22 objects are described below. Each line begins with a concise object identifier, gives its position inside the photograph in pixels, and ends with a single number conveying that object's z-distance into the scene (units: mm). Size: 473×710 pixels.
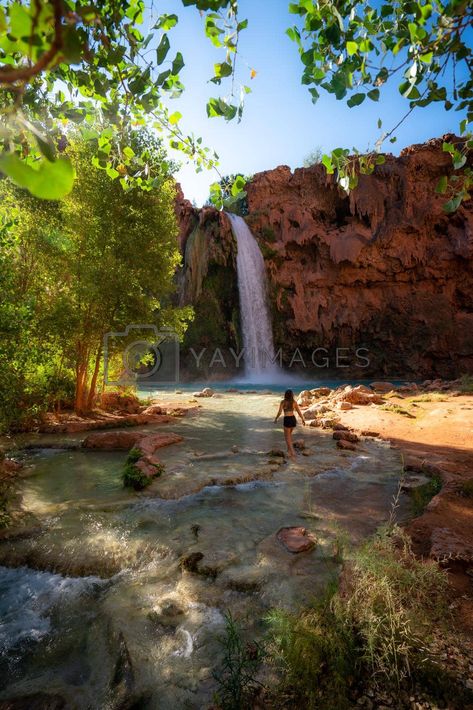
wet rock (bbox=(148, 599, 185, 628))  3000
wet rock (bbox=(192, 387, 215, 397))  20828
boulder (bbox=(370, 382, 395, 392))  19062
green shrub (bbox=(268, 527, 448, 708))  2090
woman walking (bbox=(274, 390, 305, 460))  7906
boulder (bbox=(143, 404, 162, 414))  13524
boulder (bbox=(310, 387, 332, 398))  17922
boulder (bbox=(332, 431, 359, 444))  9123
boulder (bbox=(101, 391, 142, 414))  13922
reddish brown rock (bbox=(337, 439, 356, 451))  8391
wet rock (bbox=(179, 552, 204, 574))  3746
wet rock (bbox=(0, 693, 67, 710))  2283
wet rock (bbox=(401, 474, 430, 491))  5680
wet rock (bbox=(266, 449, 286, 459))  7812
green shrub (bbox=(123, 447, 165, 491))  5984
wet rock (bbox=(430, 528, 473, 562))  3107
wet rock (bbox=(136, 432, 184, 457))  7621
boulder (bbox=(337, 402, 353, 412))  13428
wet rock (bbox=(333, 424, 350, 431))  10398
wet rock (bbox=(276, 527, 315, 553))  3963
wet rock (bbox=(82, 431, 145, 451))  8688
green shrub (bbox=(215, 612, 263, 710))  2104
